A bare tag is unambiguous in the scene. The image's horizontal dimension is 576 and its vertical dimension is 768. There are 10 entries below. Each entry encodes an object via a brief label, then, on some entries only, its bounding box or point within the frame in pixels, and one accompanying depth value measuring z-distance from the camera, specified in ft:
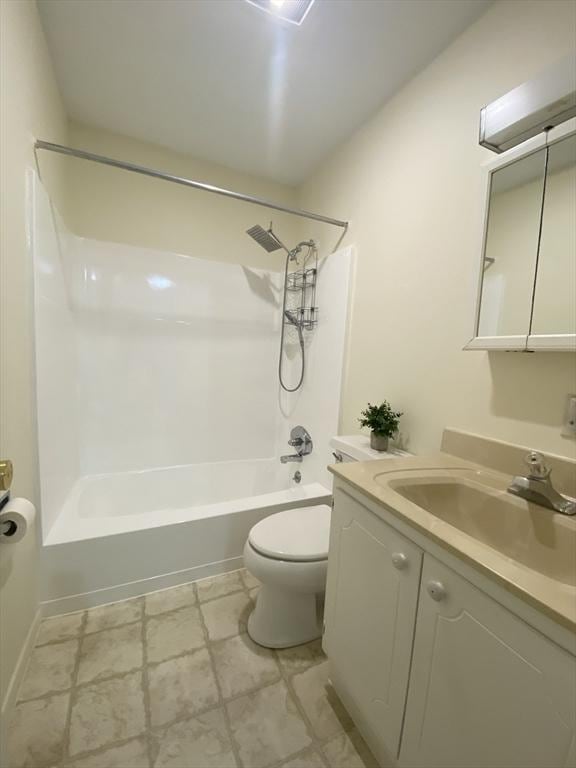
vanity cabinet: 1.77
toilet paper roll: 2.94
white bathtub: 4.90
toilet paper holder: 2.81
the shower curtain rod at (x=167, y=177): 4.45
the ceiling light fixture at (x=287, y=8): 3.94
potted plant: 4.97
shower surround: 5.05
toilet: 4.14
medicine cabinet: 3.20
